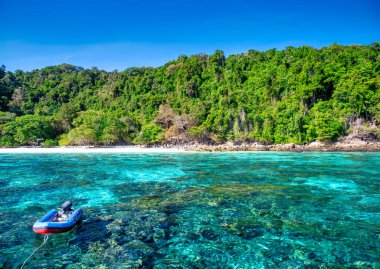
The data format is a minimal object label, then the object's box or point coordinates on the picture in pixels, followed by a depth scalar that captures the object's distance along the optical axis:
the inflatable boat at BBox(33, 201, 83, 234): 8.59
